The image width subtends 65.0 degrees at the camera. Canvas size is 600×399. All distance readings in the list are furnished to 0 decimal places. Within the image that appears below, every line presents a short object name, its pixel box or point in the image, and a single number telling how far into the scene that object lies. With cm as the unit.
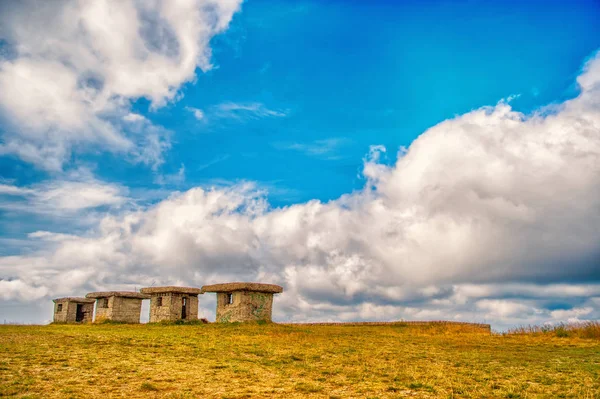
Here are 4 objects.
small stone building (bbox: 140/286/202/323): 4188
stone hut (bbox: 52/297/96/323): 4894
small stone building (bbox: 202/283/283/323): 3772
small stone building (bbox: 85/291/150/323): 4503
